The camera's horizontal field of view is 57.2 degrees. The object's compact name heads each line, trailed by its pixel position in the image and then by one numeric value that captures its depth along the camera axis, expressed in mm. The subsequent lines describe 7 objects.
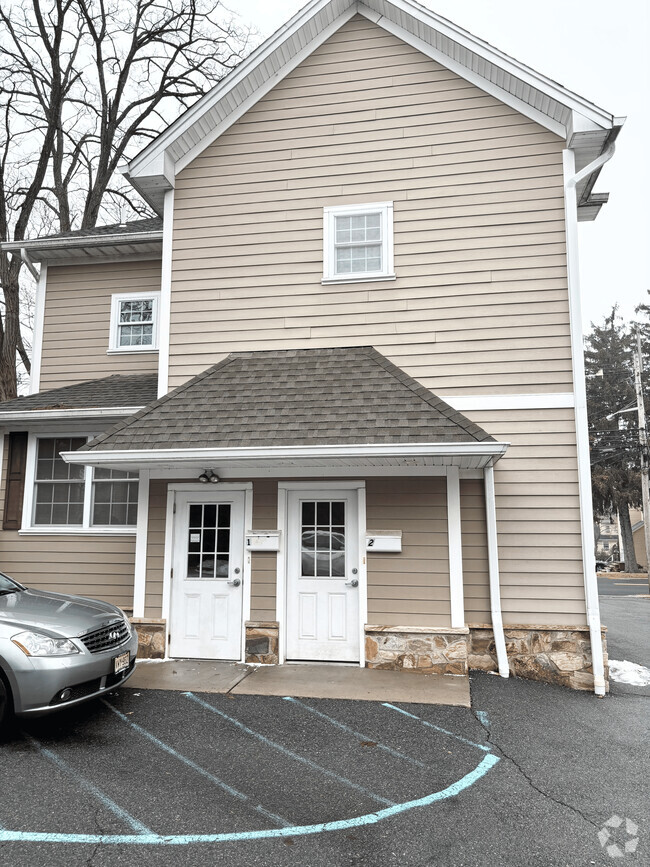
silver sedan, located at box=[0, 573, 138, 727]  4664
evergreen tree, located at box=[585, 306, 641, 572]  31812
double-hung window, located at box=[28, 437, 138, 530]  8773
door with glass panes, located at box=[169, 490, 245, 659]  7246
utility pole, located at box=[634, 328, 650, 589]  22188
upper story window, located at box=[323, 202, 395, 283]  7910
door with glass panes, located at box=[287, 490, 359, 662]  7035
